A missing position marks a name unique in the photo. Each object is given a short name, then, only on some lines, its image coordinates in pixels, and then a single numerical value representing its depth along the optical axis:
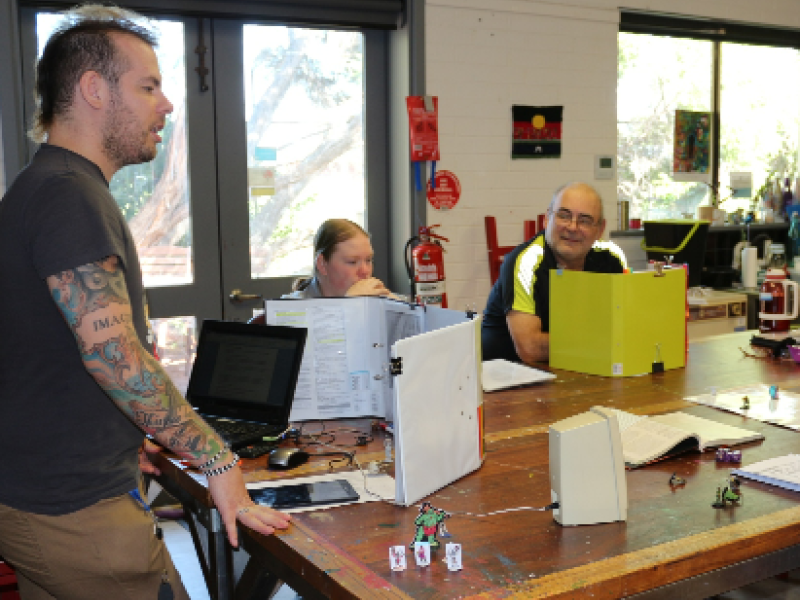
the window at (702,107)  5.32
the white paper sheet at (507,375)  2.62
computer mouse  1.86
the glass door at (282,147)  4.00
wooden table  1.29
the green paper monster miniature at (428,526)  1.38
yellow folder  2.74
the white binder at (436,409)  1.57
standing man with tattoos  1.39
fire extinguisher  4.16
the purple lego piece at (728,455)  1.84
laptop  2.05
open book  1.87
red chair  4.48
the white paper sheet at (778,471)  1.68
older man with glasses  3.16
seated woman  2.86
